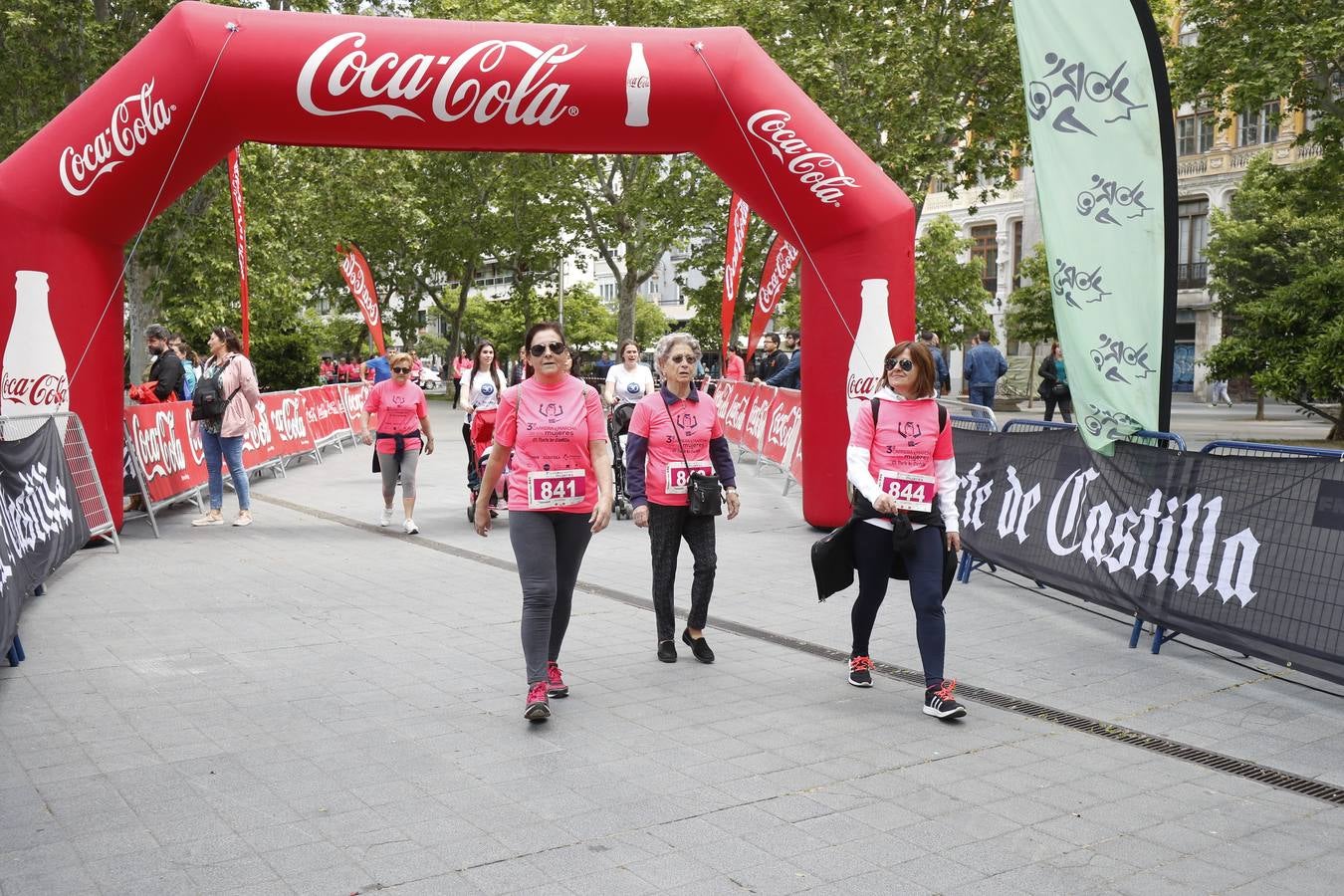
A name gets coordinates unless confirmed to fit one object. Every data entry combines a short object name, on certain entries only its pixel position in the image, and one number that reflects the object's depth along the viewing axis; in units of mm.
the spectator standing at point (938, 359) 17064
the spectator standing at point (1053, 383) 21547
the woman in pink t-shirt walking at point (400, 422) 12195
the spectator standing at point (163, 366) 13992
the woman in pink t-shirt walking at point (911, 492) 5812
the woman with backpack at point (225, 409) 12188
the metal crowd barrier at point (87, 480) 10156
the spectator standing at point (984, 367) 21953
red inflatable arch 10094
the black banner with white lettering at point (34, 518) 6648
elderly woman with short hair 6809
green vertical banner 7711
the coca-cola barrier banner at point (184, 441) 12297
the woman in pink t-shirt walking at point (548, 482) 5734
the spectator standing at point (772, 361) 20750
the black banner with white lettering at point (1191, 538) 5965
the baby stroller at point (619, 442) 12258
